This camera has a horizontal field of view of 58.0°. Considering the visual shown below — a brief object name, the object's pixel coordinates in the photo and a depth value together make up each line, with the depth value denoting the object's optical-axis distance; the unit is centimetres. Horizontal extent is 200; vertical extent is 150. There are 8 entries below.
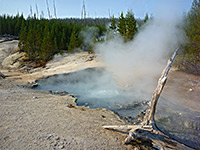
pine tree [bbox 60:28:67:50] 2350
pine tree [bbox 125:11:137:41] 1650
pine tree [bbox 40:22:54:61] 1950
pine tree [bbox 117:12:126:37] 1817
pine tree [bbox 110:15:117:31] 2117
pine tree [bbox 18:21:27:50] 2288
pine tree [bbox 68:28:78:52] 2161
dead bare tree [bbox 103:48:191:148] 377
